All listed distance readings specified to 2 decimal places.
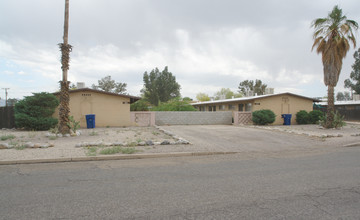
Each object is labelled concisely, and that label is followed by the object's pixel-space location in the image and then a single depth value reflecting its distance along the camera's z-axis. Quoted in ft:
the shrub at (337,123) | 59.72
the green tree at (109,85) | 202.80
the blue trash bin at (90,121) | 59.21
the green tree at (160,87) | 180.24
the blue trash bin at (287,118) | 75.00
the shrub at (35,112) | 51.24
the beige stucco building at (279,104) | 76.23
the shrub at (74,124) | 43.86
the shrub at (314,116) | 76.64
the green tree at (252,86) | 224.78
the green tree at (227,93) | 251.76
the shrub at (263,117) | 69.97
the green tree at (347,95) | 280.59
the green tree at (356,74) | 168.81
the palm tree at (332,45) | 56.08
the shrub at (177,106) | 88.44
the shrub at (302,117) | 76.64
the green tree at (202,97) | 244.87
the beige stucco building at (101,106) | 62.03
